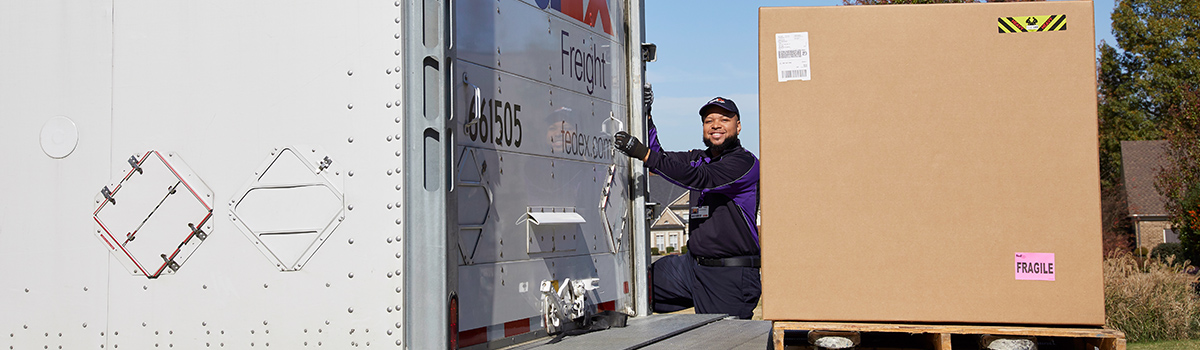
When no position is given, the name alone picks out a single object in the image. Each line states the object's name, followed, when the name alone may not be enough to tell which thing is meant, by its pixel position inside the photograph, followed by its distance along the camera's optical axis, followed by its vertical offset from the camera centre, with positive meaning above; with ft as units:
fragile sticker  9.86 -0.86
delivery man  17.03 -0.92
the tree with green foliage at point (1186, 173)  49.90 +0.16
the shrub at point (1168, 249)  77.10 -5.98
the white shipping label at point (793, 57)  10.36 +1.31
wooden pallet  9.84 -1.52
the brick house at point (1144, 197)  112.98 -2.38
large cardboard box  9.86 +0.15
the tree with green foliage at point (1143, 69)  106.22 +11.74
